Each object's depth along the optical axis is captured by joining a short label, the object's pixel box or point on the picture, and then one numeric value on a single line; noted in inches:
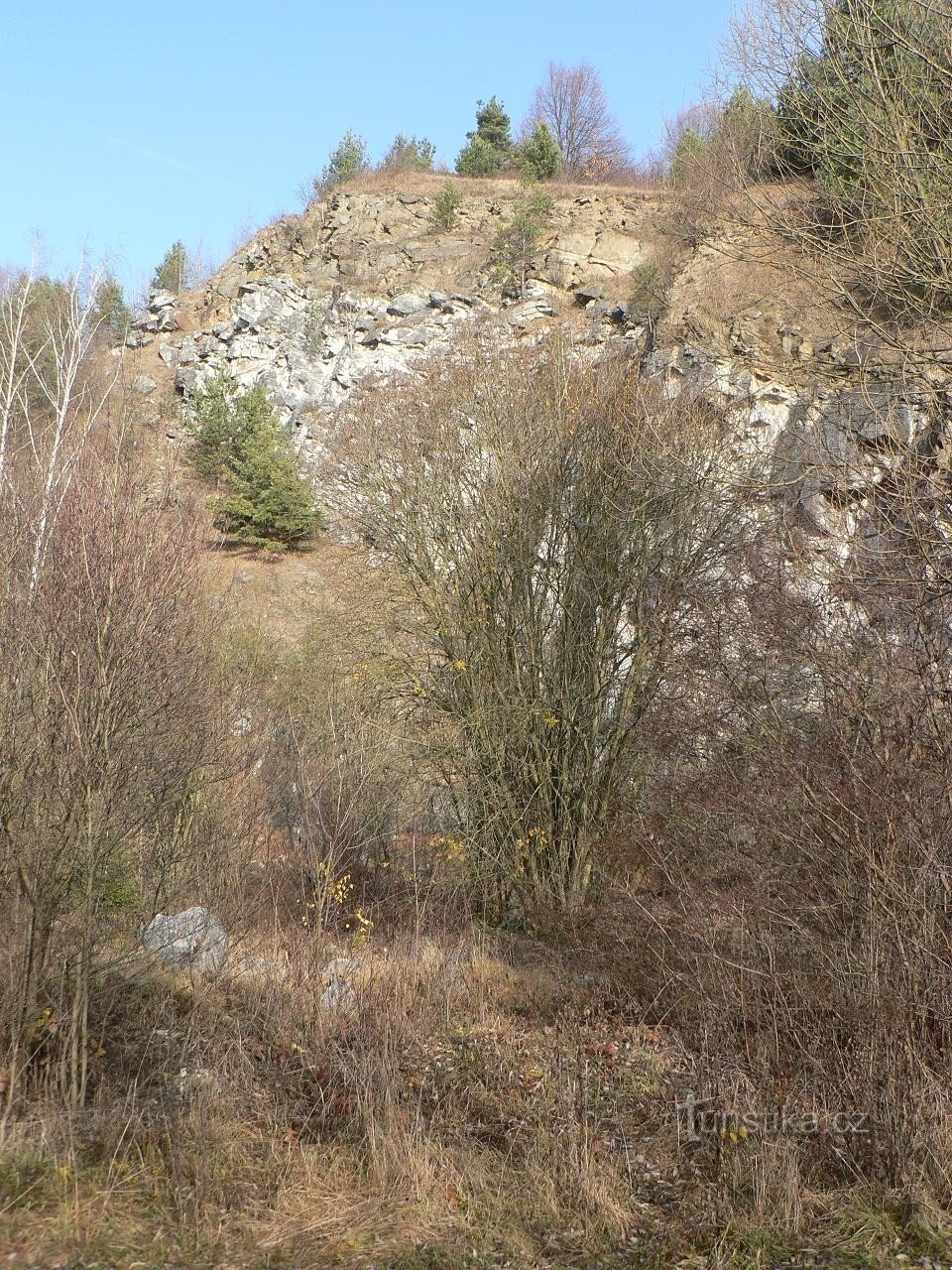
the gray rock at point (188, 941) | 272.8
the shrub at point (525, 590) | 423.8
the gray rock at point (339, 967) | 302.5
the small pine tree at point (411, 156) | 1462.6
